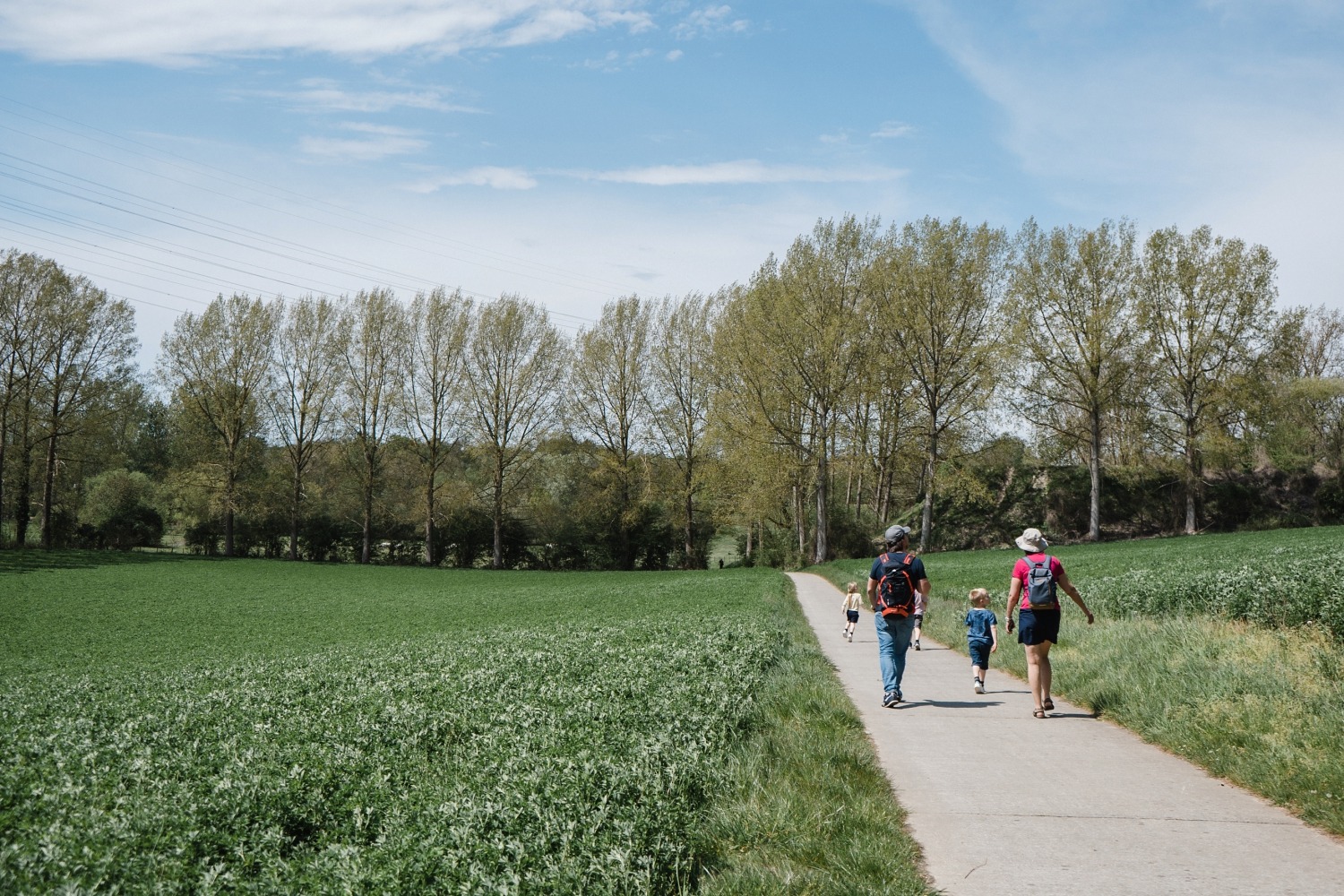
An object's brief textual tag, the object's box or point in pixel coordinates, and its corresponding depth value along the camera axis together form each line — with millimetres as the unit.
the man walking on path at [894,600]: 9414
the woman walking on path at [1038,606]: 8898
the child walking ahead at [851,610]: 16094
